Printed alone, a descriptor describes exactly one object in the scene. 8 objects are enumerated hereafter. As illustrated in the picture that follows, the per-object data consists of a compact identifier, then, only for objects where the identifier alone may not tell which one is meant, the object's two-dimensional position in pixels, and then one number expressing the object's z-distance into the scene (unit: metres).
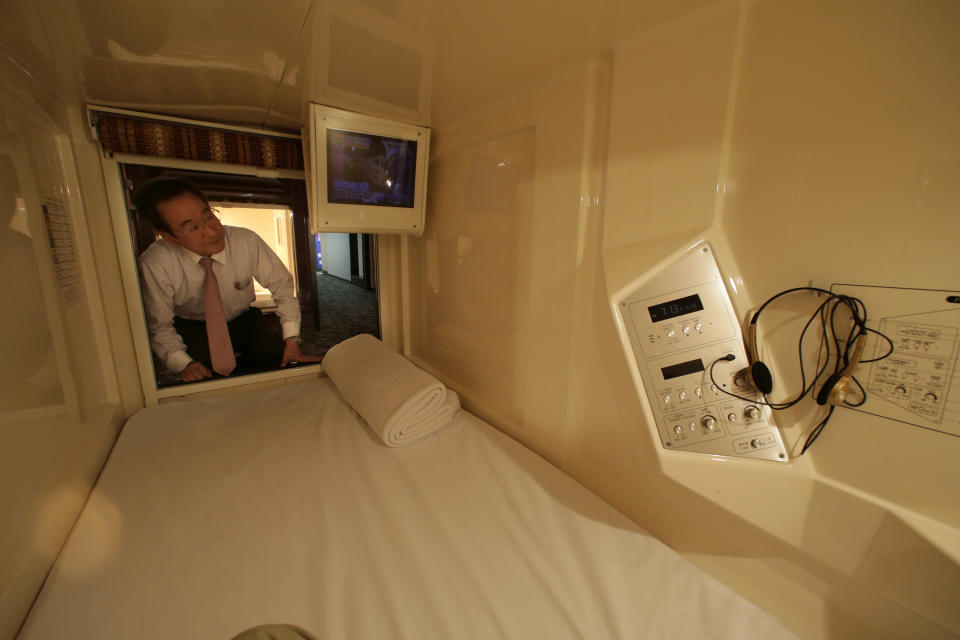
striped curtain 1.32
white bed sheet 0.66
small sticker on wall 1.05
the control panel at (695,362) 0.71
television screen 1.36
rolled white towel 1.24
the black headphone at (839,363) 0.60
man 1.51
